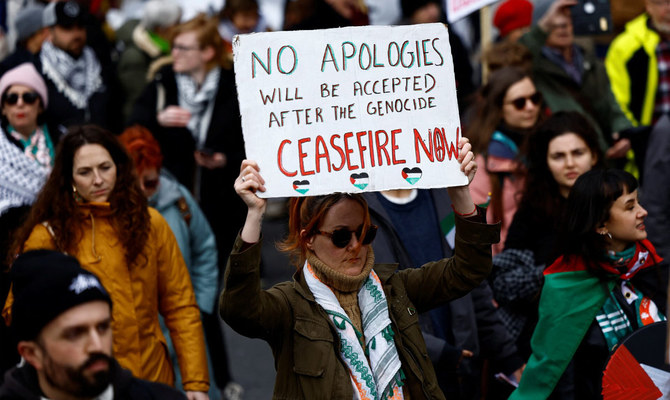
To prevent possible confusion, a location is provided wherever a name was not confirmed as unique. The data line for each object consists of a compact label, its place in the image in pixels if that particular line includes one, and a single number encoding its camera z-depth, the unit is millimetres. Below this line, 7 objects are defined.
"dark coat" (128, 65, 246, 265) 14945
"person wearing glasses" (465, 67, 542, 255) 12102
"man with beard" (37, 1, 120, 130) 15414
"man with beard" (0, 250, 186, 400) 5762
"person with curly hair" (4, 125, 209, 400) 9000
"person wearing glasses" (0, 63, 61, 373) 11414
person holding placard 7051
